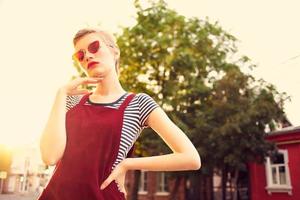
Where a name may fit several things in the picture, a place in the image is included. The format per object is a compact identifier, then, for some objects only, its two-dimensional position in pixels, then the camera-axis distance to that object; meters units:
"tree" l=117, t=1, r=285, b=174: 11.79
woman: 1.16
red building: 13.24
